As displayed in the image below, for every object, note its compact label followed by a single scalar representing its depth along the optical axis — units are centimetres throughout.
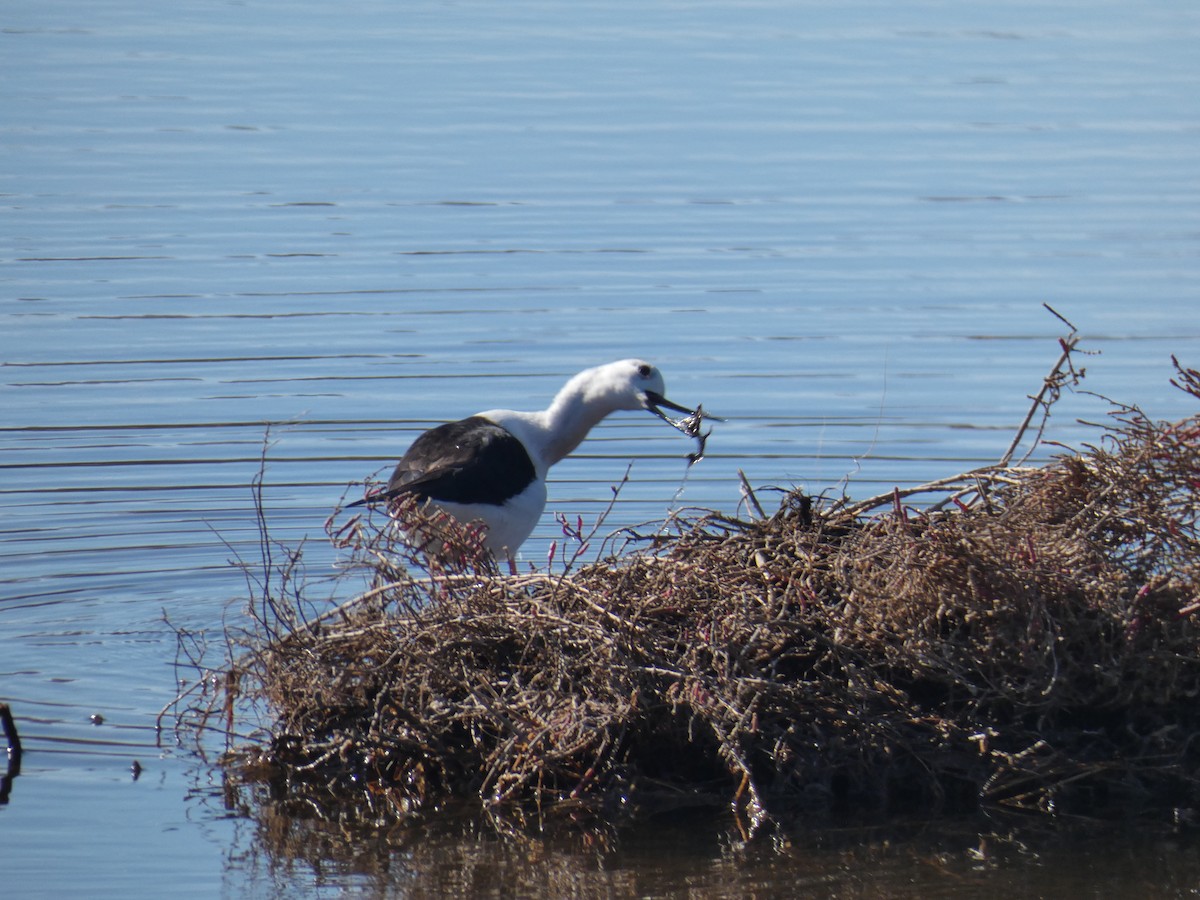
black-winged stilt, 1797
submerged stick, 1498
